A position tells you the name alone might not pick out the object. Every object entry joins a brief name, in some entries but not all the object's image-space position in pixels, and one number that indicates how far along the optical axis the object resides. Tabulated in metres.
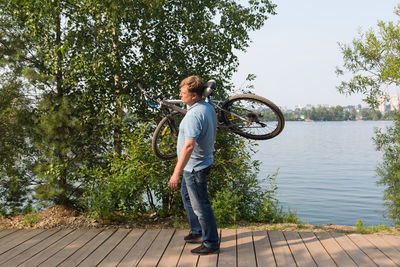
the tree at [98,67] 5.45
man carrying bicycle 3.66
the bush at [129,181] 5.12
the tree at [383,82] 9.52
